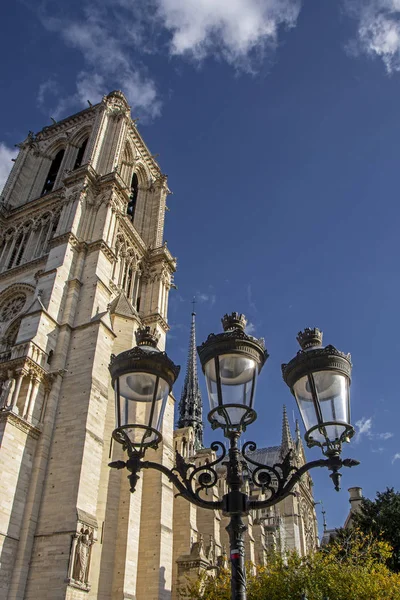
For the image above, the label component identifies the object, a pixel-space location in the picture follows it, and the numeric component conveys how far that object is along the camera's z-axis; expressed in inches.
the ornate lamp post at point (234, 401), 227.5
